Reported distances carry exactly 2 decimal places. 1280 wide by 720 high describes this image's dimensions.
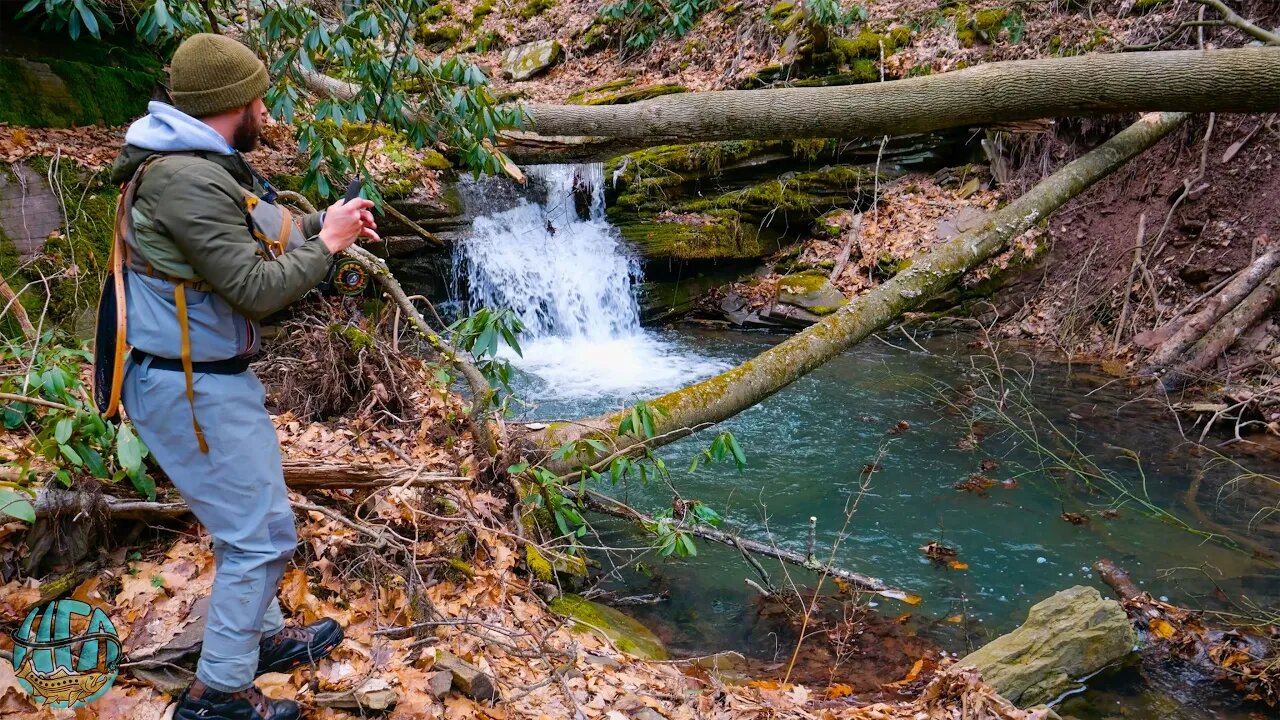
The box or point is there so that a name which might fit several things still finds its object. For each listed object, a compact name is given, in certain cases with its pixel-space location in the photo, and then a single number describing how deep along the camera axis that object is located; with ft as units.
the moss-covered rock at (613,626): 11.42
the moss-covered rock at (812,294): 30.91
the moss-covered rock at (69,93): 17.15
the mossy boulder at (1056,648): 11.37
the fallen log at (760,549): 13.75
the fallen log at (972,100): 17.01
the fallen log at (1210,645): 11.81
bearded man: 6.26
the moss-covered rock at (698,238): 32.96
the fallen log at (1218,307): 23.39
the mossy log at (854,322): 14.12
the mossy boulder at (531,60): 43.57
